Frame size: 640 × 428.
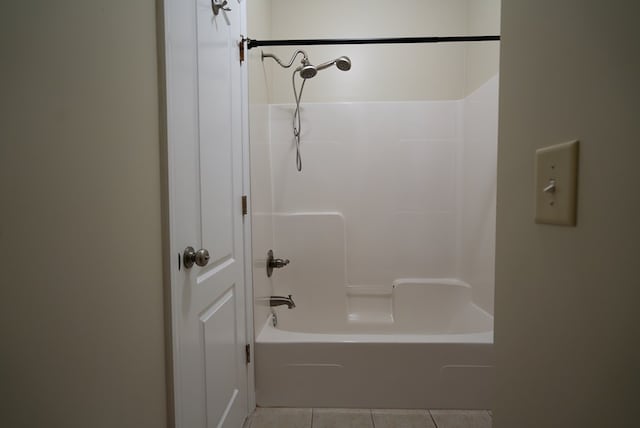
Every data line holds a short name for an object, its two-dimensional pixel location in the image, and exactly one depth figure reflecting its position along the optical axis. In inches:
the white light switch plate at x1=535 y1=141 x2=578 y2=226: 15.4
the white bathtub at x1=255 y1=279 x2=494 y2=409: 58.7
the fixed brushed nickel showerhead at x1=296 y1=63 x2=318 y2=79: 68.2
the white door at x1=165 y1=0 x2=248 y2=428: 31.4
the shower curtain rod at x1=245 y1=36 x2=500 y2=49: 63.1
